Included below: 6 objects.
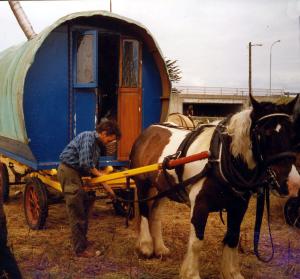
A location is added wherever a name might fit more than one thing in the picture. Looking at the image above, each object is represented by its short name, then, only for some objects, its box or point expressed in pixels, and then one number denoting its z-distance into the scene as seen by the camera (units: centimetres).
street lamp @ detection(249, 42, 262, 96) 3611
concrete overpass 4238
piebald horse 361
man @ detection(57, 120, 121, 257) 507
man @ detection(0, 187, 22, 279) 341
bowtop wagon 617
